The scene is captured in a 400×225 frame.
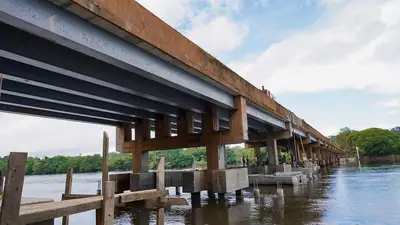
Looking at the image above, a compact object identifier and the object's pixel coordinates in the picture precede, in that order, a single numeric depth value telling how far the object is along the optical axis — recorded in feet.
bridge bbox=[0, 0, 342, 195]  18.60
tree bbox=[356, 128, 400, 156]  257.34
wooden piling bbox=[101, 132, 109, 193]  20.65
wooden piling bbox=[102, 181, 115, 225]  18.80
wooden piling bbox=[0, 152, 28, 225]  12.55
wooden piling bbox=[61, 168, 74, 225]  24.36
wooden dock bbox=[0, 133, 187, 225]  12.73
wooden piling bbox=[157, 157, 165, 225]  24.85
